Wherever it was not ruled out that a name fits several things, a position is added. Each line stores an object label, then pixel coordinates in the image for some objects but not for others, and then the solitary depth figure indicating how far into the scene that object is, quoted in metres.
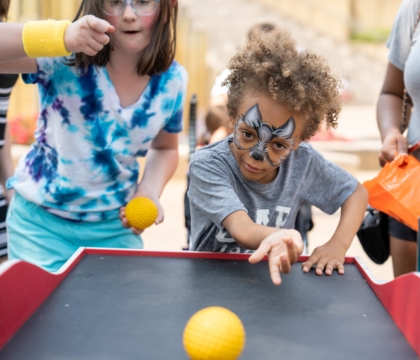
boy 1.78
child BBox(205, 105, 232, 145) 3.54
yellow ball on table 1.15
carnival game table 1.24
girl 2.02
